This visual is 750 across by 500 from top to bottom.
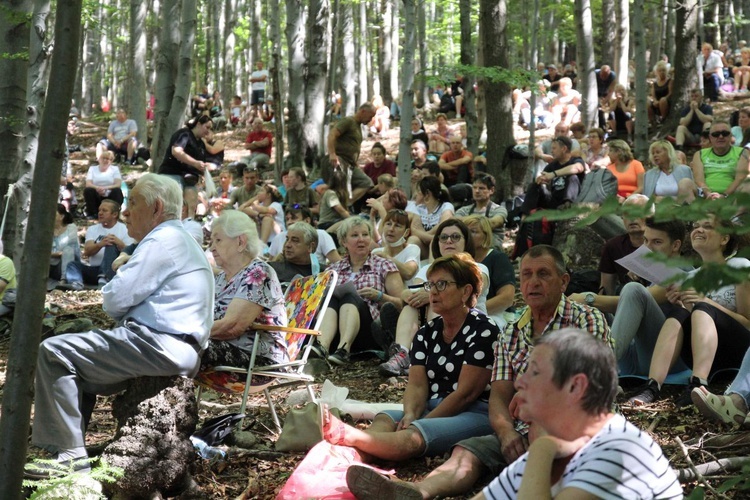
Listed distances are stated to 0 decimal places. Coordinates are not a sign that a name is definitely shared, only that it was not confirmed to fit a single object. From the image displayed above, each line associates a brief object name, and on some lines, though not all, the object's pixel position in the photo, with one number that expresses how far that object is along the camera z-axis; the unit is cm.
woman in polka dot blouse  467
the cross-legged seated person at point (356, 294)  768
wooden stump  452
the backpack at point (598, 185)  967
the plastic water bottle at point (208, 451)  515
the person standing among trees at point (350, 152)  1251
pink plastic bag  427
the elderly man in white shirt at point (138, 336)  443
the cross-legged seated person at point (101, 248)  1138
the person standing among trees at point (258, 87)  2738
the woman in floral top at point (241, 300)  547
